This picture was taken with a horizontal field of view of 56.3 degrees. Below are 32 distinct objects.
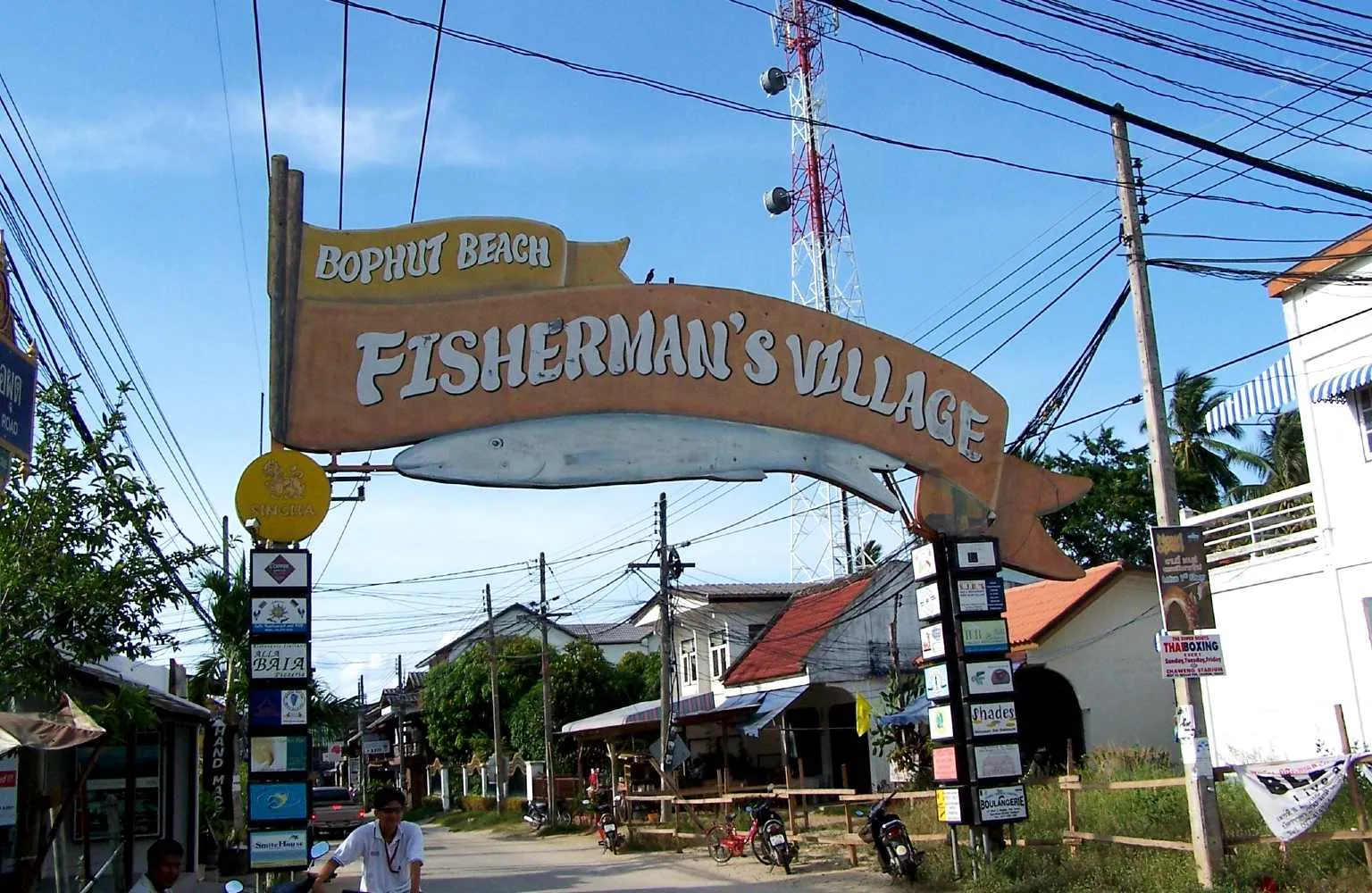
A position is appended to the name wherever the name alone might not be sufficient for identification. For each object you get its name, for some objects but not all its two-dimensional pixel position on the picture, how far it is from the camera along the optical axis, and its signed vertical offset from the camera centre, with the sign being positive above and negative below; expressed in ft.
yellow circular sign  41.78 +8.39
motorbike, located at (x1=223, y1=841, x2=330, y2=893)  27.68 -2.75
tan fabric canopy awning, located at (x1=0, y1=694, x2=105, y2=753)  33.81 +1.14
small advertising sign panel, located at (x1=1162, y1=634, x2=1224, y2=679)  43.19 +1.42
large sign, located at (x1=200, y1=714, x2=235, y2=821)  92.02 -0.02
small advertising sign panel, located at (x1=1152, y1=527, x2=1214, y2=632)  44.27 +4.09
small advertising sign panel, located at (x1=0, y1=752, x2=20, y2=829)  46.93 -0.44
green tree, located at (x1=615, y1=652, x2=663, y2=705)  164.25 +7.20
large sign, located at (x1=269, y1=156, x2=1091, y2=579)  43.57 +12.79
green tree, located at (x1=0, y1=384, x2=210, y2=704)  38.60 +6.22
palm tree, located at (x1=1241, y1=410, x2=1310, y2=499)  134.10 +24.54
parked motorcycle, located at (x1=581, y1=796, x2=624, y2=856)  88.69 -6.36
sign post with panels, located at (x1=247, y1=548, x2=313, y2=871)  40.91 +1.61
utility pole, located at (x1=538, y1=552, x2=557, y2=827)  121.29 +0.54
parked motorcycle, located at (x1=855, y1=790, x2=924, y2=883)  52.90 -5.14
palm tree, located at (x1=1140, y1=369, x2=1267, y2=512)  144.25 +27.33
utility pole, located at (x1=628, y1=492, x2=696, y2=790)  102.63 +10.73
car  122.93 -5.49
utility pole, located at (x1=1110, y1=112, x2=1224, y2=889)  42.88 +8.73
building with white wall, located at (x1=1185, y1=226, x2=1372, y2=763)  65.92 +6.81
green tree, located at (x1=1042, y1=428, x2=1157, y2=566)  144.77 +20.31
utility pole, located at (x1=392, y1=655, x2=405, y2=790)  219.82 +5.57
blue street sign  32.83 +9.63
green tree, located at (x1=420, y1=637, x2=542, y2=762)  168.35 +6.91
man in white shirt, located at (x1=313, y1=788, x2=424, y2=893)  28.07 -2.12
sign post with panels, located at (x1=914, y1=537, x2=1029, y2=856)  48.91 +0.94
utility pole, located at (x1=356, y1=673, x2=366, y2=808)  244.42 -2.47
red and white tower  133.39 +57.24
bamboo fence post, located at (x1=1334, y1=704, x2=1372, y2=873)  40.09 -3.50
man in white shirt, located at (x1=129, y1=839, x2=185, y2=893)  26.03 -2.01
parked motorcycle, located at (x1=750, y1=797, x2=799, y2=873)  64.44 -5.70
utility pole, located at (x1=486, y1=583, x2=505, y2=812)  148.36 +6.59
